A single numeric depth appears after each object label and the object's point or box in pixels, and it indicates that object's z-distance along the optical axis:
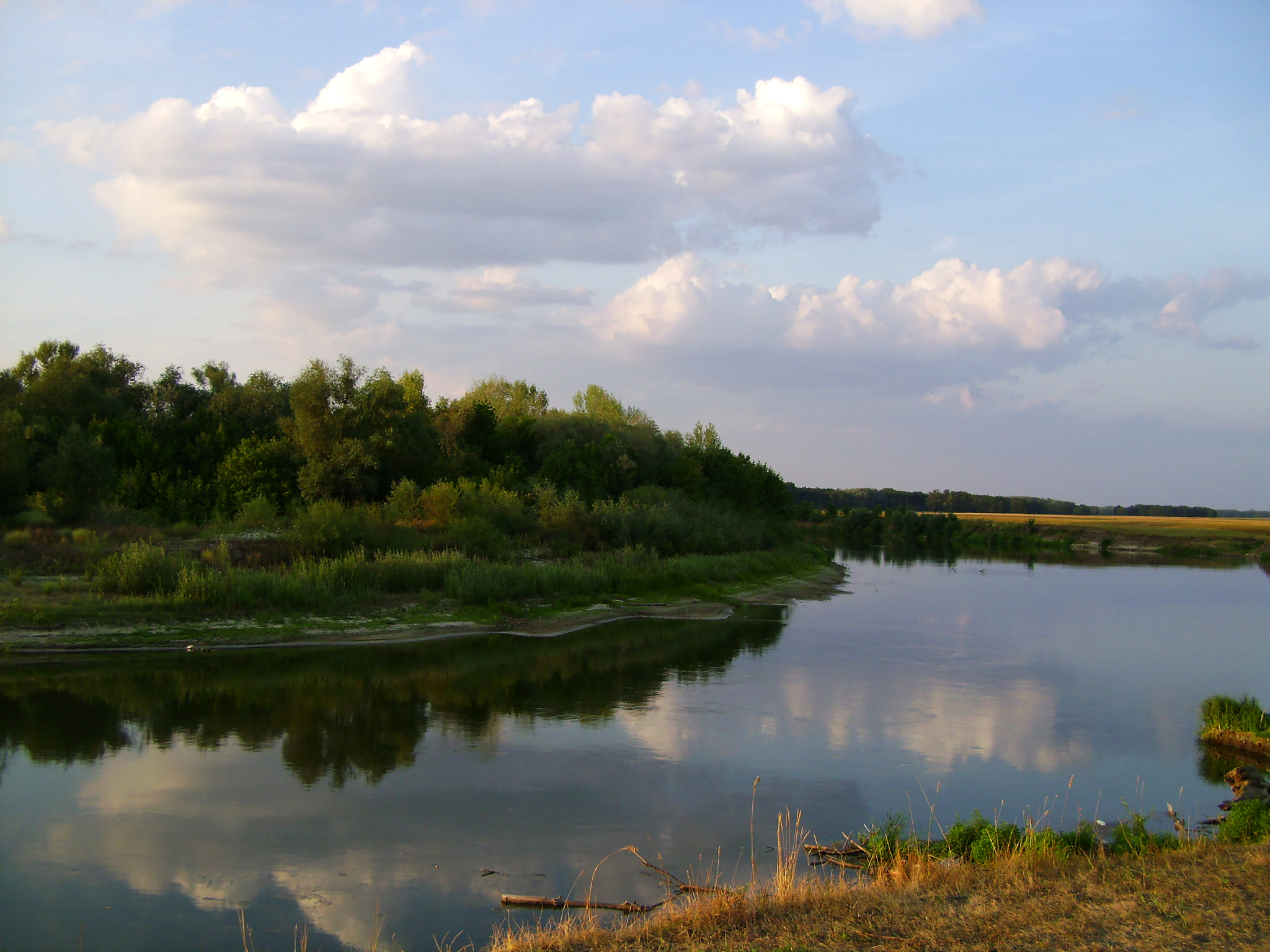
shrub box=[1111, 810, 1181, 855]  9.39
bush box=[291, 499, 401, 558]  28.72
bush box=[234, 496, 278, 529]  32.34
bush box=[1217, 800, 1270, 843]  9.79
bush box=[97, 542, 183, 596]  22.84
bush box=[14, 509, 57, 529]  29.89
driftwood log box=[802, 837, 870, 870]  9.91
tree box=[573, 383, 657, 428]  79.88
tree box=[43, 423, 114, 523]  31.52
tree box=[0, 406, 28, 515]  31.86
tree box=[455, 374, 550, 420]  72.44
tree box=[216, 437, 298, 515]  38.06
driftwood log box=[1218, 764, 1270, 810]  12.35
